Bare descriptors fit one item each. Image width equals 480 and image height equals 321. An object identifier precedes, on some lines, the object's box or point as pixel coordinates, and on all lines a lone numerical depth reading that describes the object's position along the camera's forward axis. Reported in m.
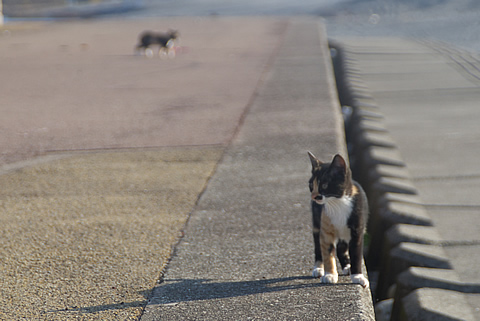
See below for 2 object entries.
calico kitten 6.20
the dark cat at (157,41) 32.59
